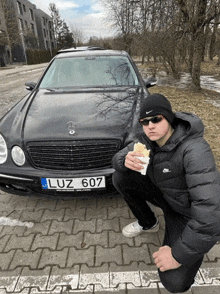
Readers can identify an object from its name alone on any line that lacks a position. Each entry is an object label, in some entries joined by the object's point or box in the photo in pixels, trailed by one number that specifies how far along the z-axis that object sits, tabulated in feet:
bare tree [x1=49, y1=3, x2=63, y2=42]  215.92
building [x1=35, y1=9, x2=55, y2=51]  178.89
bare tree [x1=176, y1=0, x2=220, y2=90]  23.68
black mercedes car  6.92
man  4.11
